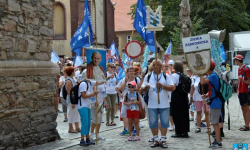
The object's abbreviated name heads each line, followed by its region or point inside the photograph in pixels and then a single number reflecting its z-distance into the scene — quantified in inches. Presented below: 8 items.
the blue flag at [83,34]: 454.3
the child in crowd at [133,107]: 407.8
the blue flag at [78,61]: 689.3
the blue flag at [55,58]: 737.7
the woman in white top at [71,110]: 460.4
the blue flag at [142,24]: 513.3
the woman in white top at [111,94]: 522.3
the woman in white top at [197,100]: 463.0
